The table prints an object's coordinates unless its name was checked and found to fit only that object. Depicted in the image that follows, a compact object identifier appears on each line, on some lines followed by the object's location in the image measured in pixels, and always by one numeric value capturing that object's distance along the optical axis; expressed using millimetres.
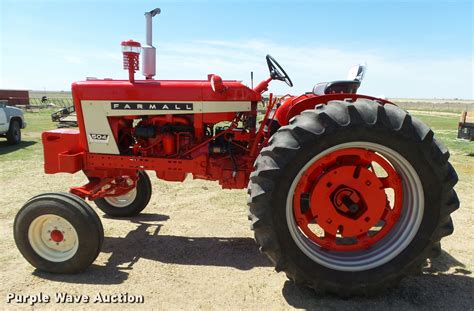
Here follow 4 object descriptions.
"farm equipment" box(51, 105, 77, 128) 14533
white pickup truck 10789
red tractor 2799
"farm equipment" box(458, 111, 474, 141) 11016
